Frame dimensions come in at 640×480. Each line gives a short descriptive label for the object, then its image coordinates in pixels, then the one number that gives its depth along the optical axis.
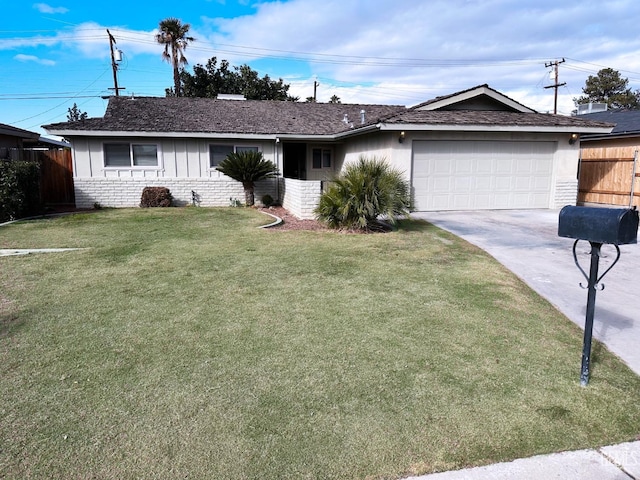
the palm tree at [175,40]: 30.18
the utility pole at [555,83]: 32.62
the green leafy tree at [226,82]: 34.09
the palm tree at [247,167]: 15.02
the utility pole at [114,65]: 29.66
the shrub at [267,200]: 16.17
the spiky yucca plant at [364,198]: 10.43
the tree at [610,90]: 43.56
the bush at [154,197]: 16.22
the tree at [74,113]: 71.69
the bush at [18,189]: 12.10
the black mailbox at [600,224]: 3.13
